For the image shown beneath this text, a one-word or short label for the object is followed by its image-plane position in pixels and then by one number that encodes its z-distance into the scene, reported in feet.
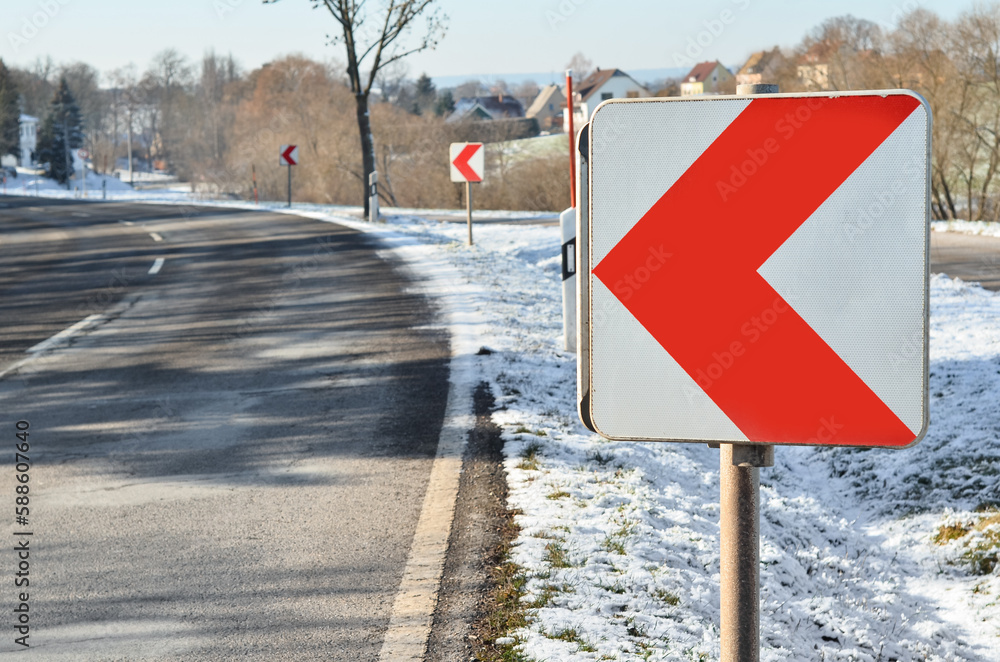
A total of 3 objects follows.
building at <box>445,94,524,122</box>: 406.02
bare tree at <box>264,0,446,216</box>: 71.87
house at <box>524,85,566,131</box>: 409.49
